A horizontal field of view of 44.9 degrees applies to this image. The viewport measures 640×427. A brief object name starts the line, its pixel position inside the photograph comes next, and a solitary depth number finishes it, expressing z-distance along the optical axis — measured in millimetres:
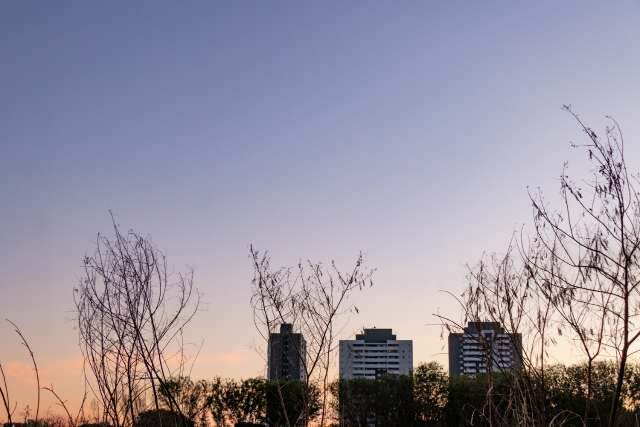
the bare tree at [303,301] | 8797
